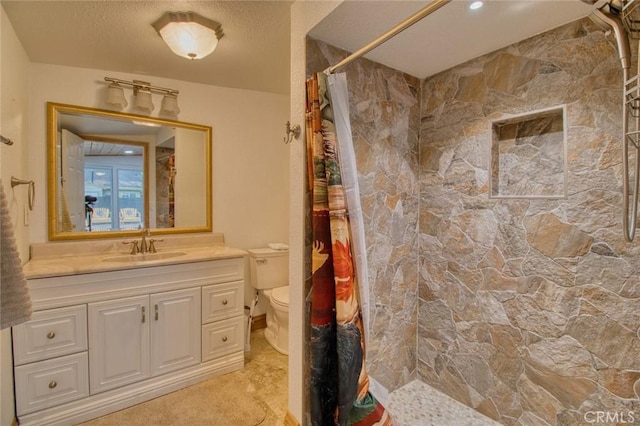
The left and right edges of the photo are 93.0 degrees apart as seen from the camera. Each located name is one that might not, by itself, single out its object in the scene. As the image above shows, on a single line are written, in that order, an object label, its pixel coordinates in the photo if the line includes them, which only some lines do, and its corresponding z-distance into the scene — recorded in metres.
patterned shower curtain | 1.34
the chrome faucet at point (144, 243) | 2.32
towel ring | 1.66
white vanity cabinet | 1.66
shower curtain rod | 0.99
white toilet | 2.53
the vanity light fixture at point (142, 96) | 2.19
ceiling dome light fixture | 1.58
